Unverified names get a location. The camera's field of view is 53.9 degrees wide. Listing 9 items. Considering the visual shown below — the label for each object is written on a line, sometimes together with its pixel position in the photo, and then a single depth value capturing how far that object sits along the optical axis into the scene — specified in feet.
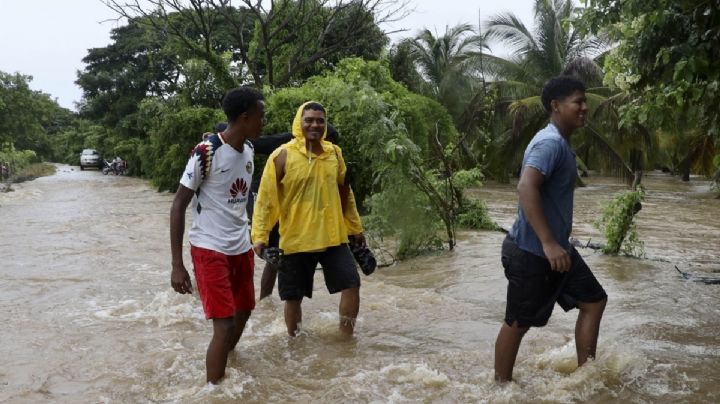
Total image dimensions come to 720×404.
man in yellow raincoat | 16.28
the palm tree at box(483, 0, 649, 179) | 82.24
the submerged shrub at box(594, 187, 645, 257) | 27.20
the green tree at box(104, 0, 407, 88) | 69.15
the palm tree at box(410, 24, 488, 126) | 103.14
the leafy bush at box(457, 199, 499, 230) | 37.45
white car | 184.55
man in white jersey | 13.11
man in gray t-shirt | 11.94
